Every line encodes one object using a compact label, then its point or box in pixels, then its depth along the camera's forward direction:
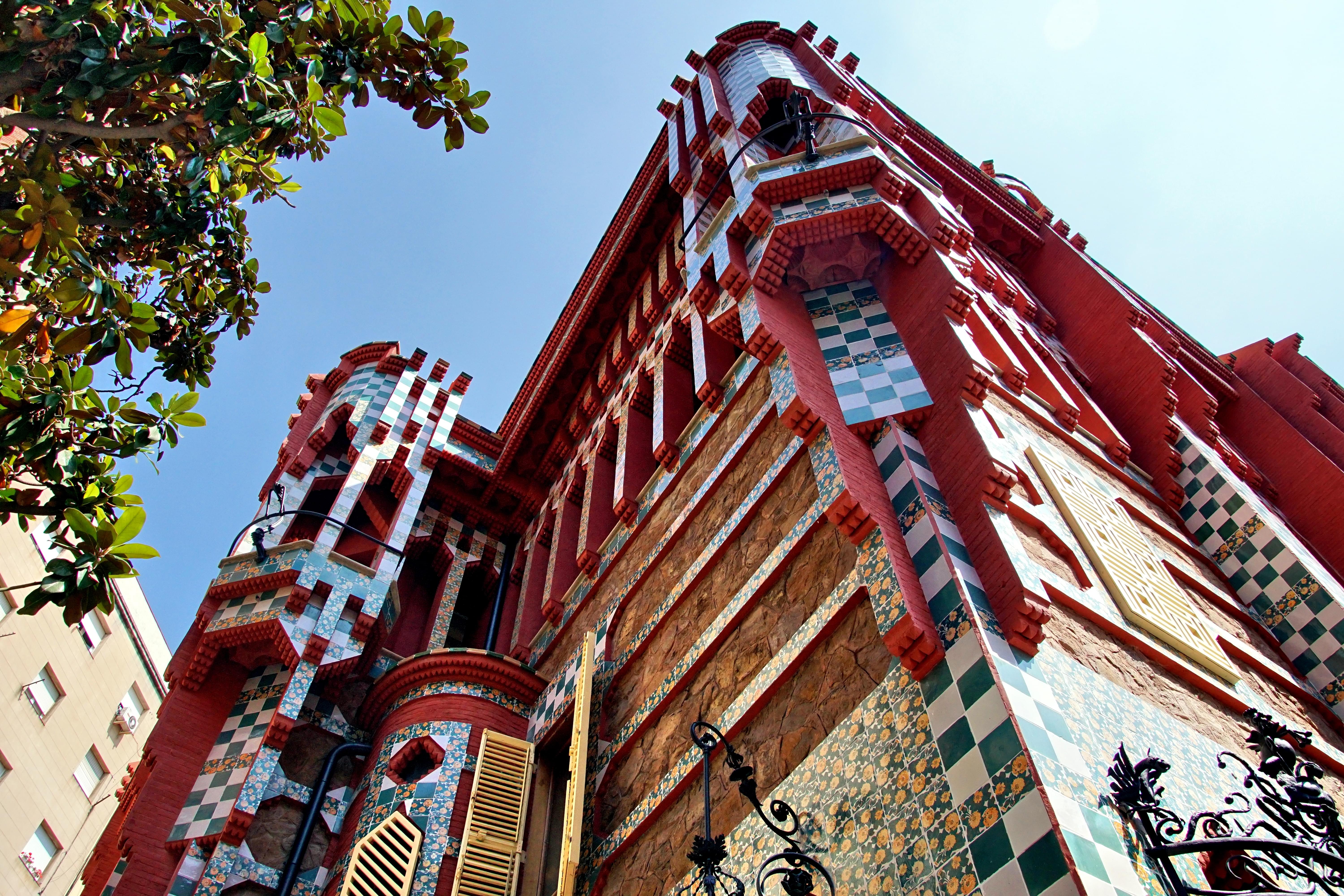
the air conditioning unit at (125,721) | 21.00
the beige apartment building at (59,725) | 16.44
